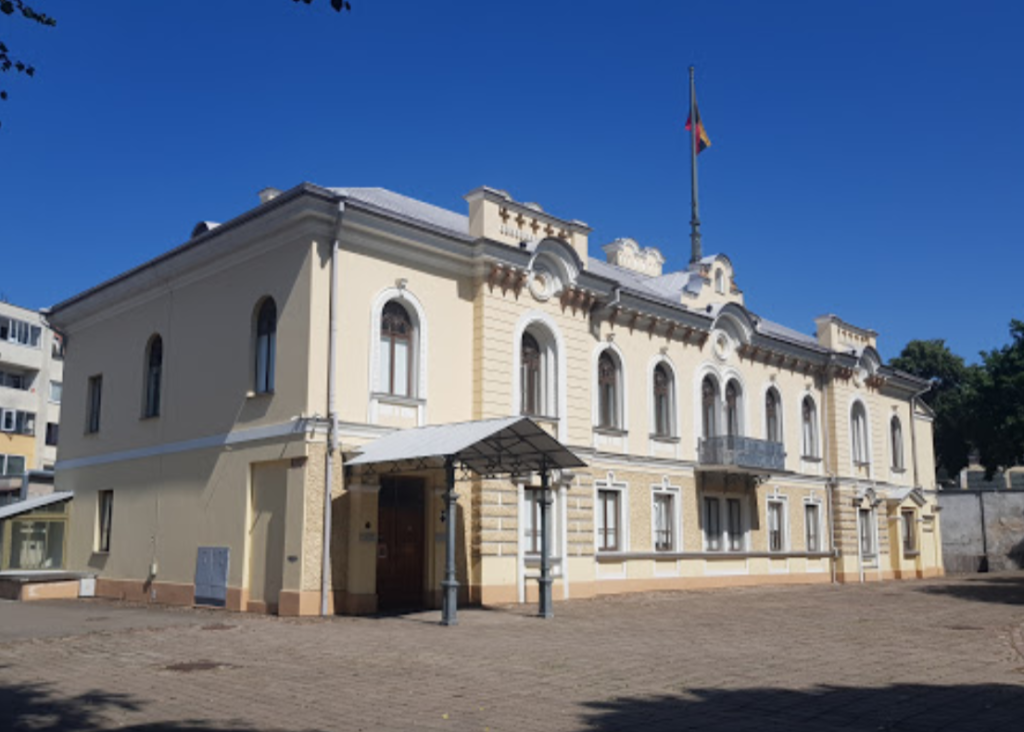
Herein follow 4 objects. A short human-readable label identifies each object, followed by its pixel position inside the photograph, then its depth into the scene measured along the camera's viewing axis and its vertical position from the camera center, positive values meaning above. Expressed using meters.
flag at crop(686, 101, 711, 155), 37.34 +15.02
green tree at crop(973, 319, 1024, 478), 28.69 +3.88
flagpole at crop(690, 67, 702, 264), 38.19 +12.22
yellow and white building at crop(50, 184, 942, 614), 19.09 +2.99
